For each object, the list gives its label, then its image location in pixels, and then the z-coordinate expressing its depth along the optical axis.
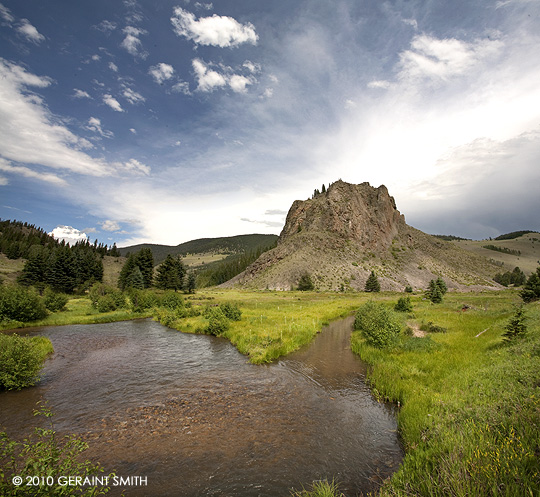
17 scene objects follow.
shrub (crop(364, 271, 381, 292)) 96.38
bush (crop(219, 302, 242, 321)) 37.22
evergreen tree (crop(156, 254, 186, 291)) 85.38
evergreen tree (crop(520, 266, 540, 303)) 41.41
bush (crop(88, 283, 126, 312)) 49.17
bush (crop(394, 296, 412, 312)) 45.56
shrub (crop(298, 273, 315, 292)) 95.62
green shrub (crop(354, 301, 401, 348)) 23.62
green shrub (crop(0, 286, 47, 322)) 34.94
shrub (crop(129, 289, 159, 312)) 51.04
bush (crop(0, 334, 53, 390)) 14.97
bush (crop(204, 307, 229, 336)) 31.93
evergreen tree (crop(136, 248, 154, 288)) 87.07
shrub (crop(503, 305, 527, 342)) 17.70
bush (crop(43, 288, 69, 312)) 44.44
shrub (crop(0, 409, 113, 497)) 4.87
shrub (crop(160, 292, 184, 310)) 49.56
